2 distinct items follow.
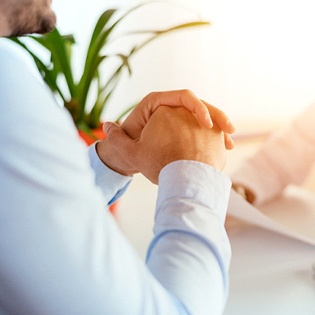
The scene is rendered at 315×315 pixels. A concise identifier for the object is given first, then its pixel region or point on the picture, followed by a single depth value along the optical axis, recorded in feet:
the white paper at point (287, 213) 4.77
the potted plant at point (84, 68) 6.07
